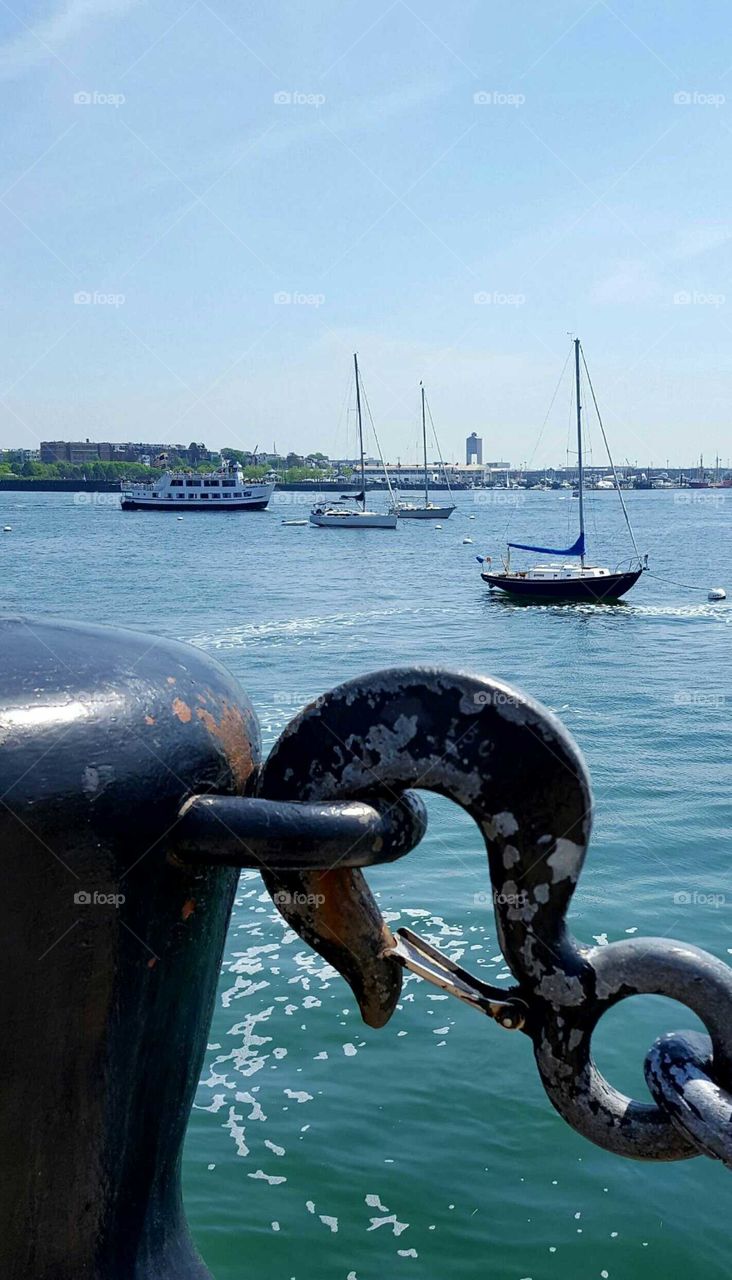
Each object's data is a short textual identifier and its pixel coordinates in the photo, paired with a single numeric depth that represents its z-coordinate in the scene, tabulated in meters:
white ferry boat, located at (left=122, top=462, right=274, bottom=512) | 130.75
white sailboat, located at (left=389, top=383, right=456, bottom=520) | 122.69
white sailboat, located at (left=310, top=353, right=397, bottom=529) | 107.62
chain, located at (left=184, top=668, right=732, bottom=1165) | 1.98
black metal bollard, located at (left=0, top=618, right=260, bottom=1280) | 2.02
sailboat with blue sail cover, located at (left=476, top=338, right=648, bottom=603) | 48.53
